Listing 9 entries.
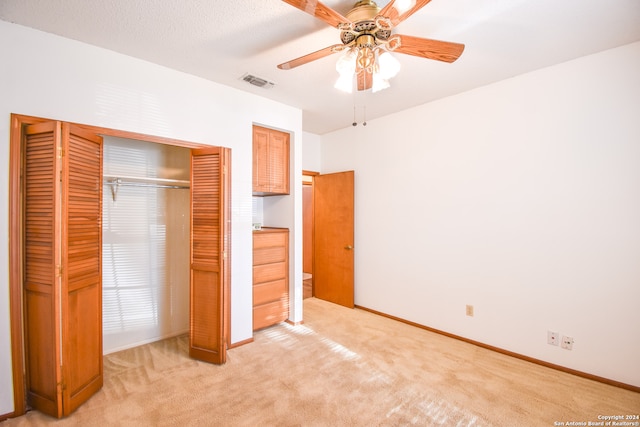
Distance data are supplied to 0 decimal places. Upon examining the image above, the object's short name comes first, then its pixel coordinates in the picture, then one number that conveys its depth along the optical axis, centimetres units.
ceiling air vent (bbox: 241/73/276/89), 273
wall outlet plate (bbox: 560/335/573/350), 245
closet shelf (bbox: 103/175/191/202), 267
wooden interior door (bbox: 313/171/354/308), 419
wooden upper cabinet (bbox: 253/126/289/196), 323
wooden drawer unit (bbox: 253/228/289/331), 325
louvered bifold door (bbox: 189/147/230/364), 255
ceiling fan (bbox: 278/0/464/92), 142
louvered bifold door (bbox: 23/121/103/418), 185
